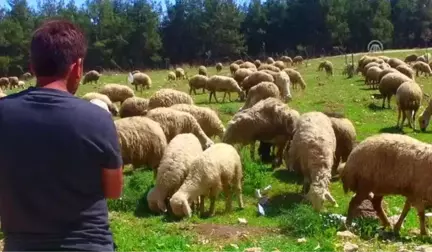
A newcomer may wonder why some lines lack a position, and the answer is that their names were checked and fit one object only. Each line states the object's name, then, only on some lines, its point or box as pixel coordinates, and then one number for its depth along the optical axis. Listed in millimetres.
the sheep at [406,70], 30072
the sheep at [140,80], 35500
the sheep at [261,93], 20047
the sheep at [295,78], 31484
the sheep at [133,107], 18484
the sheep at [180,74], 46062
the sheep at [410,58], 46219
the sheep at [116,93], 24062
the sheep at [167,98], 17562
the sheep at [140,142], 12086
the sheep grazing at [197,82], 31922
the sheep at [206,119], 15312
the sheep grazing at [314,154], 10242
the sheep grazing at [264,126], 14367
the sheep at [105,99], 19370
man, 3299
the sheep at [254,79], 26719
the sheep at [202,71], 46128
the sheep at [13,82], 47906
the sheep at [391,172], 8867
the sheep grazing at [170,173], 10297
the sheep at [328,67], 41238
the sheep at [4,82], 48031
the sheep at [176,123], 13680
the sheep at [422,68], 37375
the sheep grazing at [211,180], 9852
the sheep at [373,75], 30750
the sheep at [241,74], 32188
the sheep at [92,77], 44875
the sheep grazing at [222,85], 28969
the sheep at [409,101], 20391
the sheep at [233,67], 40625
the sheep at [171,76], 44931
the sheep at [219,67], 53238
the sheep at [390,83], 24156
